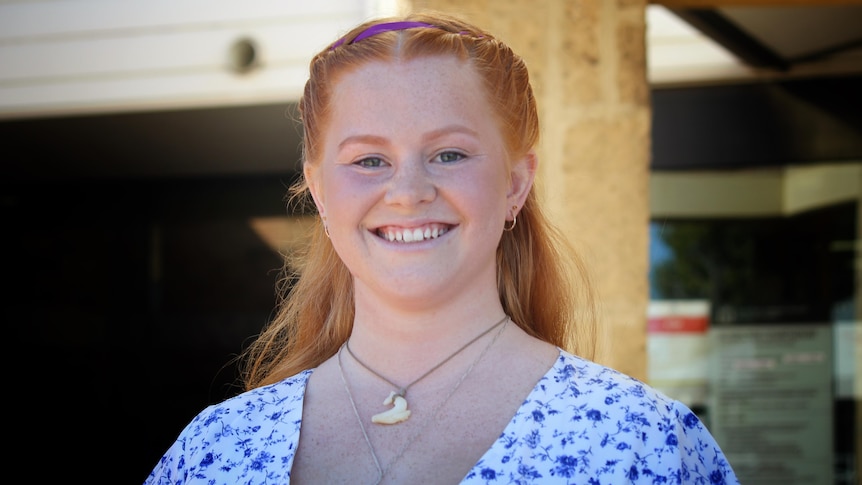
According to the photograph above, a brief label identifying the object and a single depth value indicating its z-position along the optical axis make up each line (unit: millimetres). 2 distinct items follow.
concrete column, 1756
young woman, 1217
